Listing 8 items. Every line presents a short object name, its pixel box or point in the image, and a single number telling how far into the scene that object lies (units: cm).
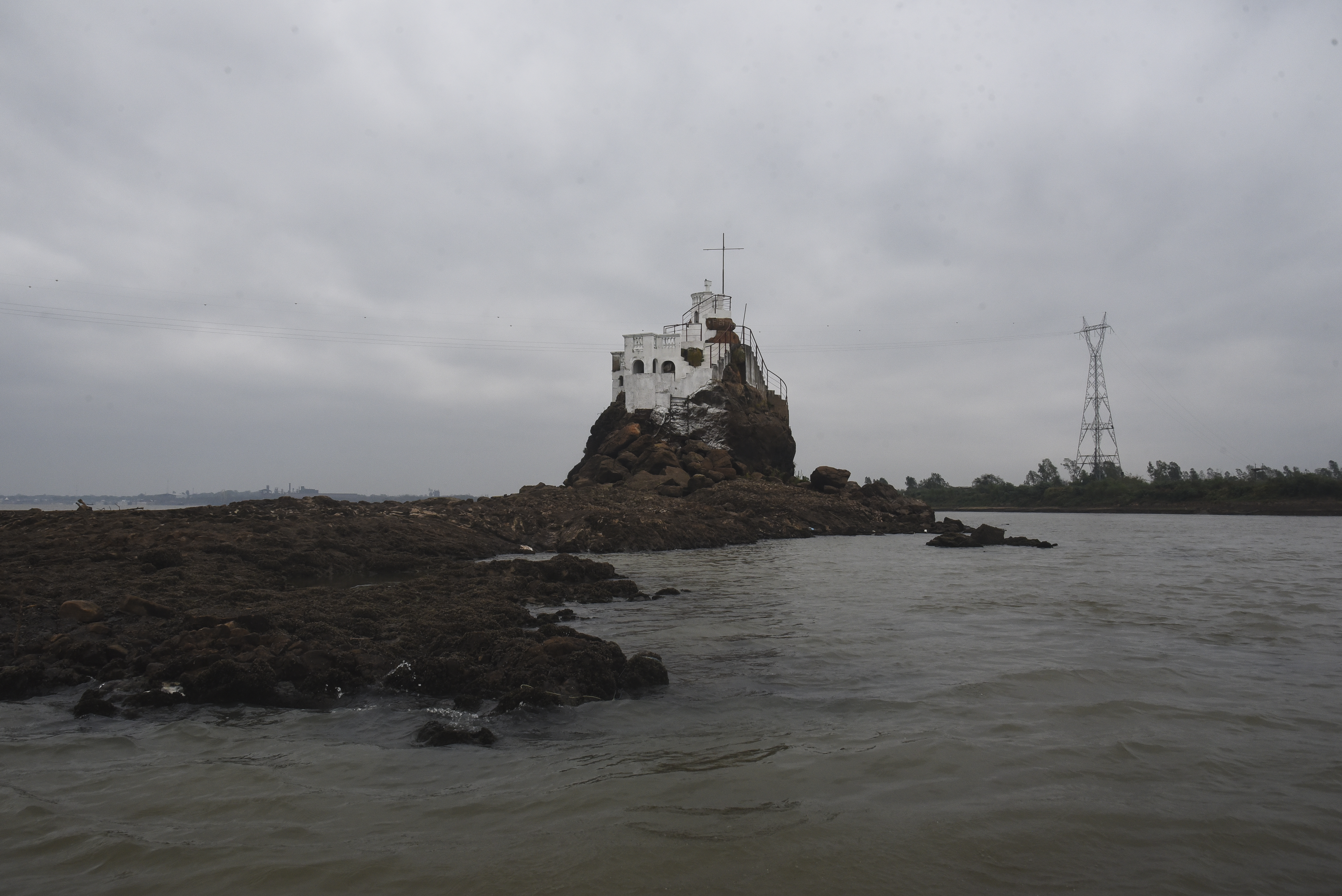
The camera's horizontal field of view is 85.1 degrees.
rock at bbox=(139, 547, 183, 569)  1425
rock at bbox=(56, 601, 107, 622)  948
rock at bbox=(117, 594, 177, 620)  1004
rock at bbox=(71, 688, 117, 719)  666
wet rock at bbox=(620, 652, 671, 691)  792
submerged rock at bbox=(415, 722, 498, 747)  606
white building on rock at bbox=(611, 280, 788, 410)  5725
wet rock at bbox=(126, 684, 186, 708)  699
